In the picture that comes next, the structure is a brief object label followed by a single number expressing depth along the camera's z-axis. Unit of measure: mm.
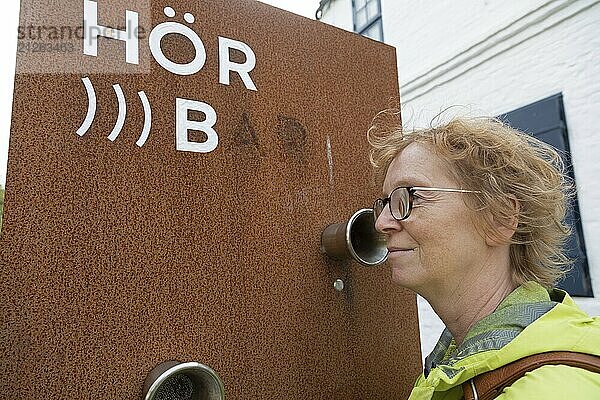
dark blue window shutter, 3250
